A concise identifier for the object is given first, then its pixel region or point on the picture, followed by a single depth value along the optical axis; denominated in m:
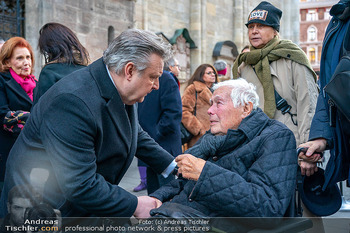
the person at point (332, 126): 2.26
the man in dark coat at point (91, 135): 1.75
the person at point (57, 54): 2.91
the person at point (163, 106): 4.11
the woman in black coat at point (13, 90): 3.35
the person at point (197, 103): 5.22
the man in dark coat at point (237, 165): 2.01
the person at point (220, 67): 6.63
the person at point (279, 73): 3.41
